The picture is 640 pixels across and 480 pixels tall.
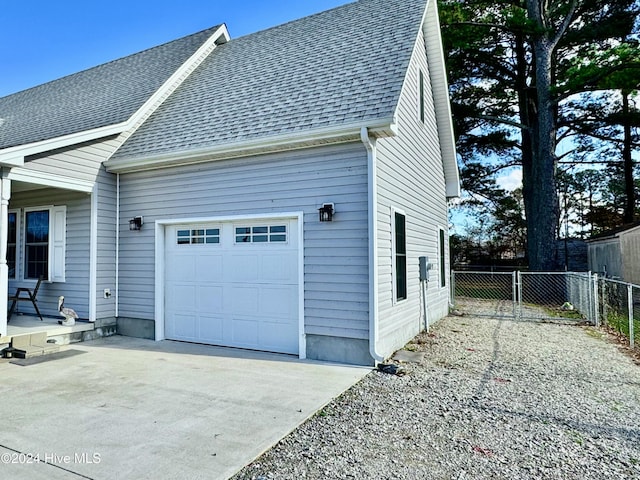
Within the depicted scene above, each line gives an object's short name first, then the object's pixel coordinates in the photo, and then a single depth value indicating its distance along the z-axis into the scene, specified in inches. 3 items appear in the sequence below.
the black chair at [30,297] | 285.1
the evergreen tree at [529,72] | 595.8
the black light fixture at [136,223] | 286.5
